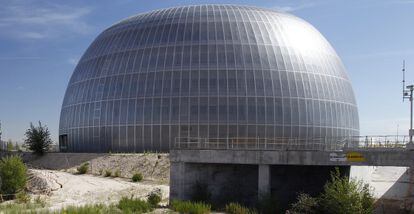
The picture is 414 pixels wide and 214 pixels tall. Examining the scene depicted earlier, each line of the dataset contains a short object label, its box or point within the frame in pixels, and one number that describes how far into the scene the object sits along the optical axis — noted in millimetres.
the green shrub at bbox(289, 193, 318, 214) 30891
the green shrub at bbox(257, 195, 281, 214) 32438
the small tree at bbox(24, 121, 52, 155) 65312
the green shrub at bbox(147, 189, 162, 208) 34188
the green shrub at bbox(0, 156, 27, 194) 37938
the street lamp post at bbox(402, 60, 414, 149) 32031
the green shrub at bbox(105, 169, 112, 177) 48544
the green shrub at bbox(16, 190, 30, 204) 34031
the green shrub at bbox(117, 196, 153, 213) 30994
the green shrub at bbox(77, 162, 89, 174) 50712
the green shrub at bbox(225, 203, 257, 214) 32094
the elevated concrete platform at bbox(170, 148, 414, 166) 30766
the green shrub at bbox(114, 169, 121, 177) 48250
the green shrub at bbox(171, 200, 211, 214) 31469
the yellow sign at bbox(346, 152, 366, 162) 31947
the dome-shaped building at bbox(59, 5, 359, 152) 53469
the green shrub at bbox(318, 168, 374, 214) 28953
